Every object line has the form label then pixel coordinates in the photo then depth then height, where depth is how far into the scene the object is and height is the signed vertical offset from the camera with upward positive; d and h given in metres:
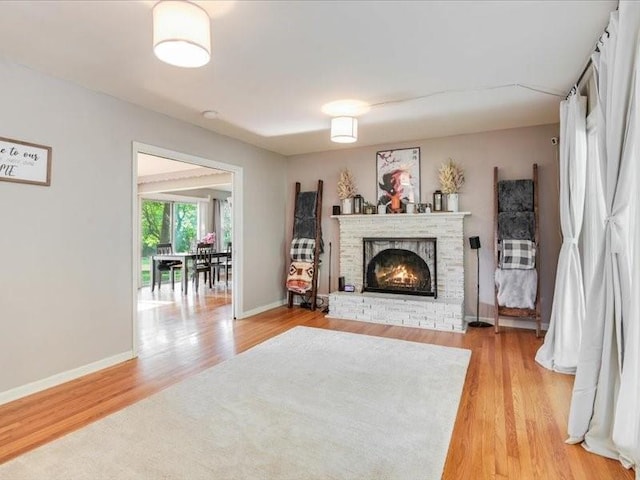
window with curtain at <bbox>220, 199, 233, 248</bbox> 10.23 +0.50
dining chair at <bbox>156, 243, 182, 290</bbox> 7.40 -0.58
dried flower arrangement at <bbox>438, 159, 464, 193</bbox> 4.70 +0.82
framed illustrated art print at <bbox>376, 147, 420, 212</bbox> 5.06 +0.90
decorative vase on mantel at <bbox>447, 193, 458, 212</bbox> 4.71 +0.49
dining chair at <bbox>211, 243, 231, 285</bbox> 7.97 -0.57
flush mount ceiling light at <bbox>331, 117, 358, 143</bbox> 3.74 +1.18
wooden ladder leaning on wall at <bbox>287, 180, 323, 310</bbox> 5.51 -0.26
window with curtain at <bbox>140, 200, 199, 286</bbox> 8.56 +0.33
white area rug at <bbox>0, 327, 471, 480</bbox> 1.82 -1.17
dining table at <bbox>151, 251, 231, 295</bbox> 7.20 -0.46
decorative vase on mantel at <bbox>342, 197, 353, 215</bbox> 5.40 +0.52
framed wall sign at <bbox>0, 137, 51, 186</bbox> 2.61 +0.59
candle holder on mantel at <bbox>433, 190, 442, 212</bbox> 4.84 +0.52
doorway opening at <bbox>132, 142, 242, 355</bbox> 5.05 +0.64
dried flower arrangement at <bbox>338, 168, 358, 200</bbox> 5.41 +0.82
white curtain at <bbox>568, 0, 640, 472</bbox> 1.79 -0.31
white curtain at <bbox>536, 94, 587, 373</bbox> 3.05 -0.18
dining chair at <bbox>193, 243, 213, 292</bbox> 7.40 -0.50
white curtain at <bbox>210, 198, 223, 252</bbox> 9.91 +0.54
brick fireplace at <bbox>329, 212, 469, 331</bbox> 4.51 -0.59
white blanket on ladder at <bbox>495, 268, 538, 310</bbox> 4.12 -0.58
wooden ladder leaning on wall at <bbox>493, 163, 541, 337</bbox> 4.14 -0.29
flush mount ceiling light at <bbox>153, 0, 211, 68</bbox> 1.84 +1.11
